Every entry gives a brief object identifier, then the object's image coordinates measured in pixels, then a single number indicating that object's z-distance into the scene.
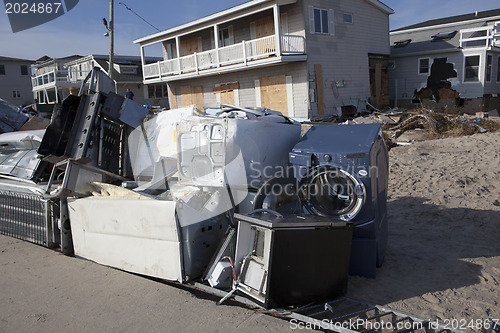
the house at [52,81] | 32.34
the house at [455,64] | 19.50
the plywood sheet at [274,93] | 18.02
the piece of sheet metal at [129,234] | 3.56
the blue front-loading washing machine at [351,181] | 3.56
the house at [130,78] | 30.57
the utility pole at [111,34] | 15.40
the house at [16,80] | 40.41
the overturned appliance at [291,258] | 2.98
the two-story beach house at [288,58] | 17.22
